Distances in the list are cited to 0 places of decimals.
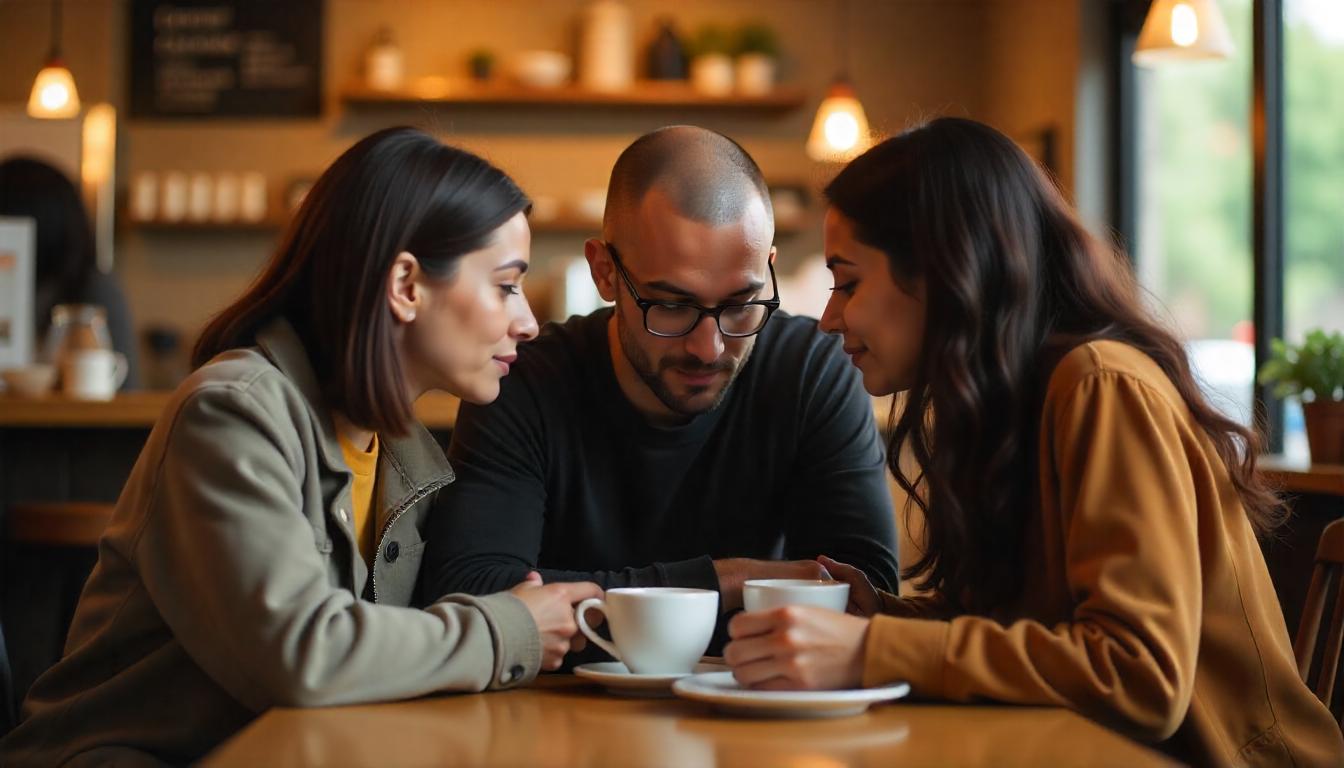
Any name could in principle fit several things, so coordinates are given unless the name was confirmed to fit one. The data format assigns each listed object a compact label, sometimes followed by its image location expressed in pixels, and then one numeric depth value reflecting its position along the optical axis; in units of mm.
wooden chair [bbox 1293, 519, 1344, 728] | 1603
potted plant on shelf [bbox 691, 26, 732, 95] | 5926
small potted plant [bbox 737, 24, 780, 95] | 5922
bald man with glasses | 1932
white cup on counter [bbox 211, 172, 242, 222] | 5945
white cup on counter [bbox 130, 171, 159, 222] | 5945
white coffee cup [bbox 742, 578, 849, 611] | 1248
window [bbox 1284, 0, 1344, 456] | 3785
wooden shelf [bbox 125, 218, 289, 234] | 5945
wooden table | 984
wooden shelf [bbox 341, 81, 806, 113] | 5883
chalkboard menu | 6109
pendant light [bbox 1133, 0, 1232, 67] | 3611
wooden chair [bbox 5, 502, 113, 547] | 2906
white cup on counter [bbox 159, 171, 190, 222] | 5938
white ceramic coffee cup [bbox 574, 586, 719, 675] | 1258
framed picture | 3809
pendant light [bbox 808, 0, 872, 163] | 5164
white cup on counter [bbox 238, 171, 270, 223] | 5938
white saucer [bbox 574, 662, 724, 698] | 1257
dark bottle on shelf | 5973
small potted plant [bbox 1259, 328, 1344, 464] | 2783
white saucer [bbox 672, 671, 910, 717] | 1102
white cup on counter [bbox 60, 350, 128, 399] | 3555
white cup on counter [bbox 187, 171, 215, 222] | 5949
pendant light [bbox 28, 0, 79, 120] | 5301
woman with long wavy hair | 1180
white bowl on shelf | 5840
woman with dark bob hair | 1232
